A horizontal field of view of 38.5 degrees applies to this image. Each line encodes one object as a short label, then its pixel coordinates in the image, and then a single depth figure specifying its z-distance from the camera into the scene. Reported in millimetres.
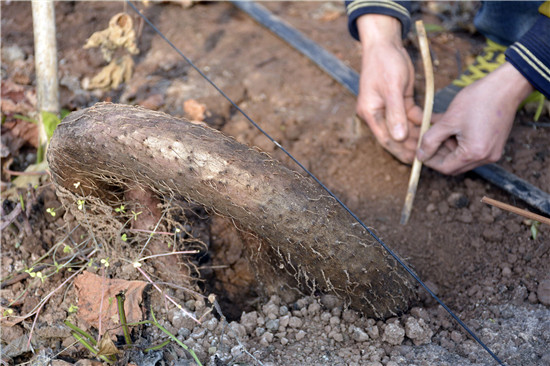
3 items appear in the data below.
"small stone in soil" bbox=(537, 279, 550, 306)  793
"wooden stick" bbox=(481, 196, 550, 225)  698
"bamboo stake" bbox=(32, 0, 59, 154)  890
